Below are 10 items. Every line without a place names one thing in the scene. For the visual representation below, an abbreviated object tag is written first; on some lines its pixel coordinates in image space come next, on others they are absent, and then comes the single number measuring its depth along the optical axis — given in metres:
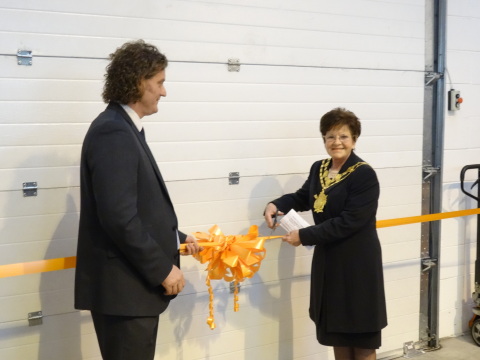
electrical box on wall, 4.10
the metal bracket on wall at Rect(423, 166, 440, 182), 4.09
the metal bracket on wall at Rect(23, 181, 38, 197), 2.92
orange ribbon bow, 2.79
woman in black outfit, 2.84
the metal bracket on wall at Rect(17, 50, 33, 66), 2.84
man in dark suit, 2.10
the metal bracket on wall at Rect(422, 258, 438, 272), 4.17
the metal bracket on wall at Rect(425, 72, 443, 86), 4.06
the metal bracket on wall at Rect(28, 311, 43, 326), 3.00
